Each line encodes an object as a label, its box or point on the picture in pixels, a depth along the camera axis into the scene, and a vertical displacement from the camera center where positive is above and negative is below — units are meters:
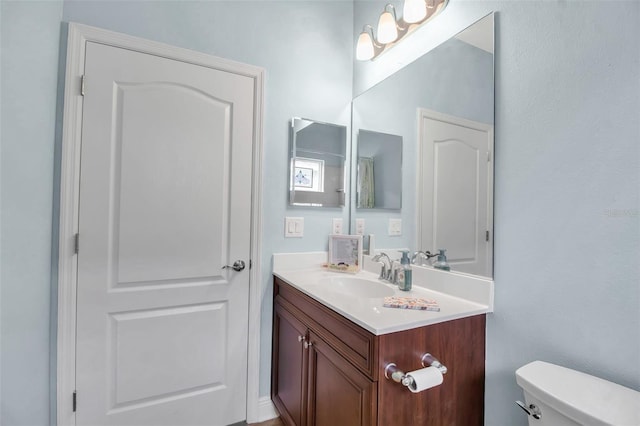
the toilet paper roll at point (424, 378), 0.87 -0.48
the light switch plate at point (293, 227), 1.81 -0.08
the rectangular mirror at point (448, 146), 1.18 +0.32
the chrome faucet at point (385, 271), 1.55 -0.29
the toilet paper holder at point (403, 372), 0.89 -0.49
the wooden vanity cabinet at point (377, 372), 0.95 -0.58
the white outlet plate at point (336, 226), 1.95 -0.08
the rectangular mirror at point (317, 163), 1.83 +0.33
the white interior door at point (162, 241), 1.39 -0.15
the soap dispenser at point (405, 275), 1.39 -0.28
